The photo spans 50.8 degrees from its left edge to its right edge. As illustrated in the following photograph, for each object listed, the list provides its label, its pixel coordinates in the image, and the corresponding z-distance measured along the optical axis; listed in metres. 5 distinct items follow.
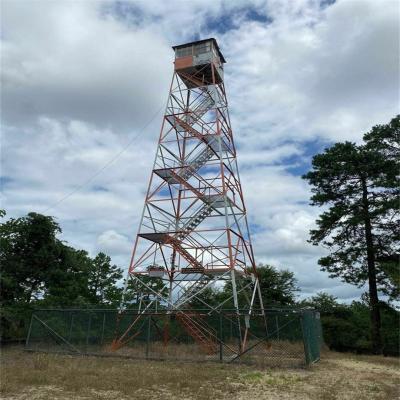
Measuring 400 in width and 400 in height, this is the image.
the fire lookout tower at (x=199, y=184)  20.20
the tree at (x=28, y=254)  26.53
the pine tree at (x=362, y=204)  25.33
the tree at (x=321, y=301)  38.67
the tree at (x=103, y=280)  40.26
